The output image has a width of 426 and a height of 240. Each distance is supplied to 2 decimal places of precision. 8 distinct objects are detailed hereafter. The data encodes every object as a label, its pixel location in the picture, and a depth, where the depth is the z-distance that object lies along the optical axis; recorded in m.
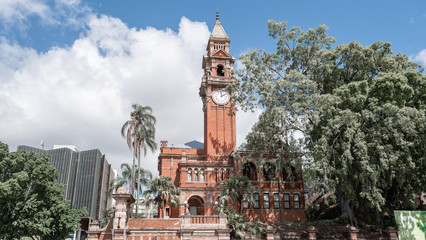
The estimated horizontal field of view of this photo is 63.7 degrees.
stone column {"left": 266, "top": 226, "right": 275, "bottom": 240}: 27.00
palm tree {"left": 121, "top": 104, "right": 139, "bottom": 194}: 39.75
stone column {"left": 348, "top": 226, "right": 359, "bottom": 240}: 27.97
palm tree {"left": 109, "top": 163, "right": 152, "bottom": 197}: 51.53
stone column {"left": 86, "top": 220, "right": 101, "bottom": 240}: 23.97
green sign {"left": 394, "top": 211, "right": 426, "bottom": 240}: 21.86
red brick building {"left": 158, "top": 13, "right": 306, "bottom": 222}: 41.91
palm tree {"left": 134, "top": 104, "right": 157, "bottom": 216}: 40.69
